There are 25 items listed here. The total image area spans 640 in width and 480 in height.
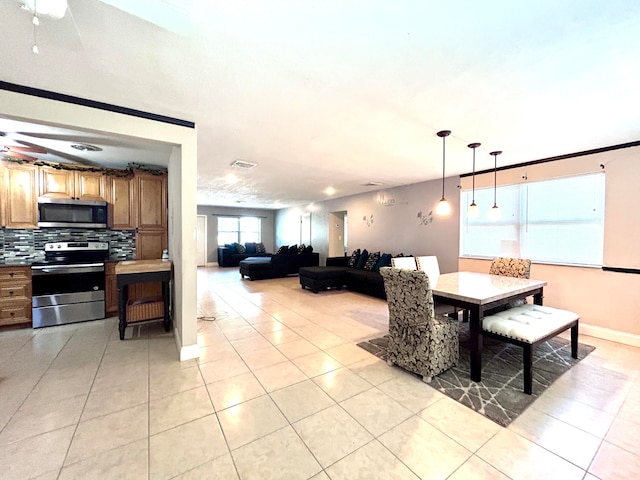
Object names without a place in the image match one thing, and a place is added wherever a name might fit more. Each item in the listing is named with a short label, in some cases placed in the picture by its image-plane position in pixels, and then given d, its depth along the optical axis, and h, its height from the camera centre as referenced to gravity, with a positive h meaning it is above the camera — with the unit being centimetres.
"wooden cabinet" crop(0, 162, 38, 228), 336 +48
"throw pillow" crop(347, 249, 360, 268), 661 -68
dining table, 230 -58
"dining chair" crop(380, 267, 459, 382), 227 -89
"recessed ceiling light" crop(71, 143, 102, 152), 321 +109
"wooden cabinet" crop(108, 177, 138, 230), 388 +44
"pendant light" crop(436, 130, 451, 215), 319 +31
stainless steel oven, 338 -71
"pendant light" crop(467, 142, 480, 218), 321 +33
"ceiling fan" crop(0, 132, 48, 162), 304 +99
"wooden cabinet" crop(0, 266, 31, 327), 329 -82
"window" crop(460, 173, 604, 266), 346 +16
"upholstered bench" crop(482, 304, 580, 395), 216 -85
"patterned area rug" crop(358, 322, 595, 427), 198 -132
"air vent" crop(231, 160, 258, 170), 409 +111
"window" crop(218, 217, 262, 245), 1047 +11
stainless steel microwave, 351 +27
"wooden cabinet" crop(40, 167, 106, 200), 355 +68
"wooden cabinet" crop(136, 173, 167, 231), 398 +48
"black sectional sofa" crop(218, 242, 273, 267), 997 -84
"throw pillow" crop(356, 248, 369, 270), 637 -66
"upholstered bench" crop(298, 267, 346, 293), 578 -103
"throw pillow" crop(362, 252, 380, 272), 601 -67
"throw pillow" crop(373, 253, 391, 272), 573 -63
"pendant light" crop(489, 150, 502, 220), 332 +87
